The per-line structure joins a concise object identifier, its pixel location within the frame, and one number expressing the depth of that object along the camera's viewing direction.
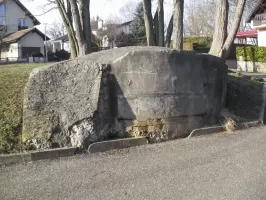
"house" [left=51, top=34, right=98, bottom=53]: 51.38
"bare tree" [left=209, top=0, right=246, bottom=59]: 8.88
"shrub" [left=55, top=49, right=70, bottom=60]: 35.02
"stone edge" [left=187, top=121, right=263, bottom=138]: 5.76
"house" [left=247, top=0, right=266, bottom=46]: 27.23
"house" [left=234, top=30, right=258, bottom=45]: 36.35
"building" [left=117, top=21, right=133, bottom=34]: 43.73
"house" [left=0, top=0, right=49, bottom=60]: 38.36
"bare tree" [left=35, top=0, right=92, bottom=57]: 9.07
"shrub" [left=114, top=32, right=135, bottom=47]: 33.93
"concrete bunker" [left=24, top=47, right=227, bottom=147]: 4.78
